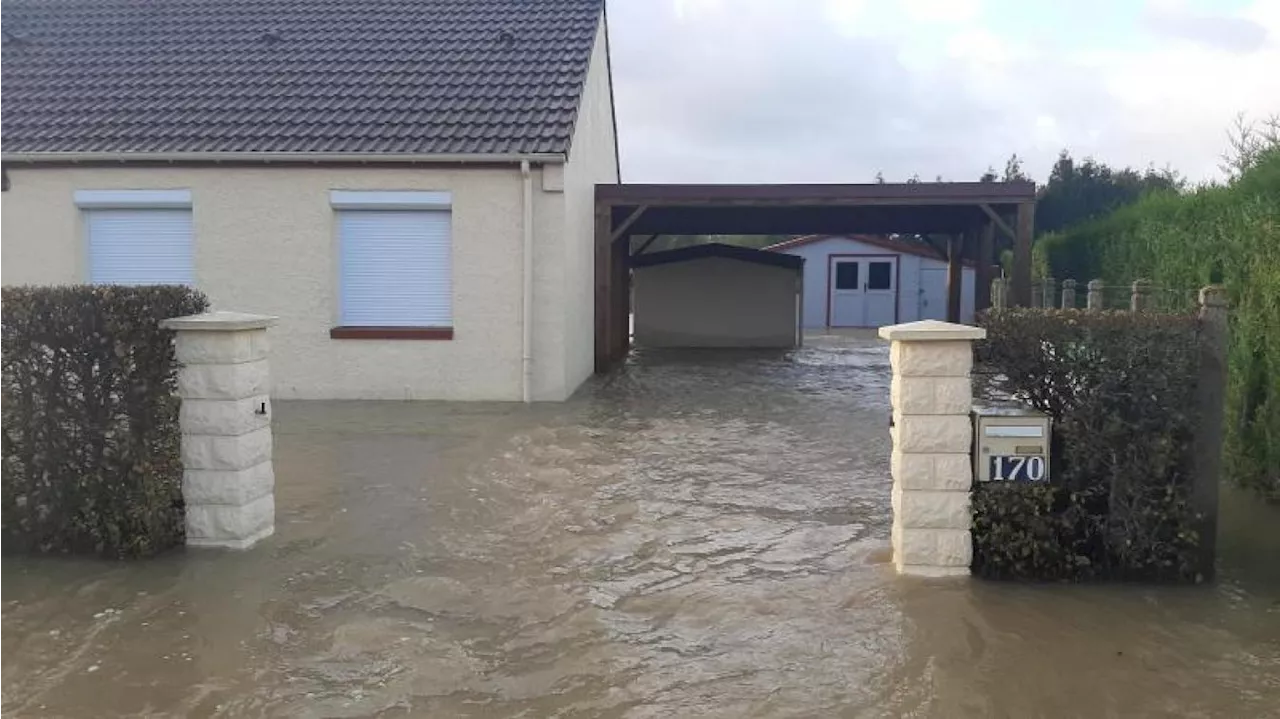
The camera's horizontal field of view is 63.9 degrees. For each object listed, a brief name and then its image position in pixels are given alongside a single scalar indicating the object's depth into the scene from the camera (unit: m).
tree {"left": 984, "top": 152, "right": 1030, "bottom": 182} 56.91
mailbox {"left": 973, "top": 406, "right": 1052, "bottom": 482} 5.52
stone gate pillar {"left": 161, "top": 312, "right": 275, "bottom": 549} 6.07
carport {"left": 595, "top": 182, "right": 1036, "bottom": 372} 14.80
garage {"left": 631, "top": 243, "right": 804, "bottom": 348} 24.16
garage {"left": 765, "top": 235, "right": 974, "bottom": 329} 32.75
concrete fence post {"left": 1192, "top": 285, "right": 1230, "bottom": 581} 5.36
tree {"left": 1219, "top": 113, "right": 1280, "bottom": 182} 10.37
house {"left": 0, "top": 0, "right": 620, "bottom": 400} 12.87
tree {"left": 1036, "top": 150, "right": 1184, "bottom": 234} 45.53
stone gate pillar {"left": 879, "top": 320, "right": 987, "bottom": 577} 5.59
